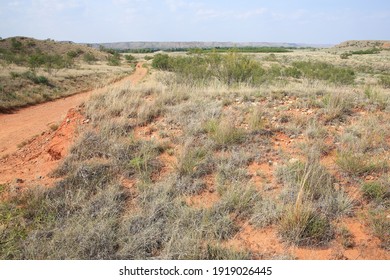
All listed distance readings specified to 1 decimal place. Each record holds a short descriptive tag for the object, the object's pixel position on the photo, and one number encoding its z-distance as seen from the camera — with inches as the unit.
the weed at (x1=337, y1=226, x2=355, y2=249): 132.9
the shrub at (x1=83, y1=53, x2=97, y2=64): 2046.0
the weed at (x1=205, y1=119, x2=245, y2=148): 217.9
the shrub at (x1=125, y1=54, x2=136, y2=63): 2345.6
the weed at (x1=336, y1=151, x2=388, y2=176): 179.2
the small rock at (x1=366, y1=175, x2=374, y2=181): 175.4
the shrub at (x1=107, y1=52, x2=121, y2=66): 1898.4
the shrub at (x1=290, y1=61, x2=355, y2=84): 708.0
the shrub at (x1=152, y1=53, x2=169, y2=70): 1143.0
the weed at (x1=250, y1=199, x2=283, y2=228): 146.2
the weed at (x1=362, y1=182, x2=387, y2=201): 159.3
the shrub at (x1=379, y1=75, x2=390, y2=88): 644.2
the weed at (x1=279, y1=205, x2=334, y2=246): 134.6
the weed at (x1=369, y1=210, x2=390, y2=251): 132.6
